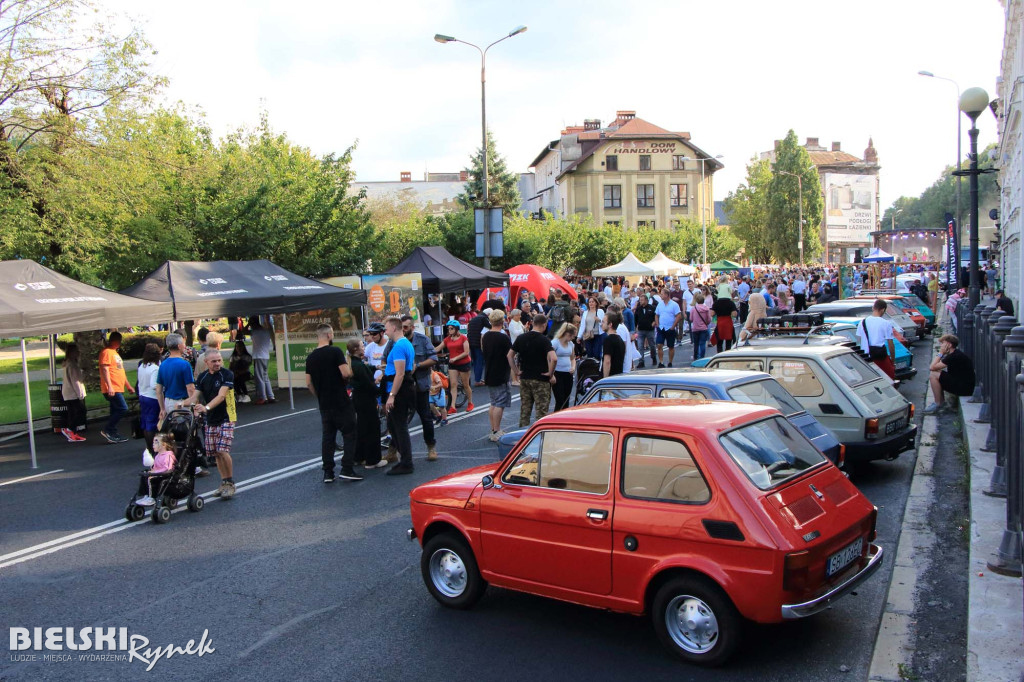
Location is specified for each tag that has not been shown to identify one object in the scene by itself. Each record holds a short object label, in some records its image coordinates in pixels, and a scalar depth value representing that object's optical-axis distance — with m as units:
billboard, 87.31
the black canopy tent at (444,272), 21.42
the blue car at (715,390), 6.89
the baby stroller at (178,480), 8.45
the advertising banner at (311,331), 18.02
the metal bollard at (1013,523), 5.78
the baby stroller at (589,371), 11.05
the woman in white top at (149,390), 11.41
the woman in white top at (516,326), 15.73
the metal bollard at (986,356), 10.83
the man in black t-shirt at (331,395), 9.56
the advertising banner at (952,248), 30.23
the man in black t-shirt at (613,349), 11.19
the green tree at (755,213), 77.84
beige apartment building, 74.12
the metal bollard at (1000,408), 7.09
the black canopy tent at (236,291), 14.18
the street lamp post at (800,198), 68.67
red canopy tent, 26.47
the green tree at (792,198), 76.12
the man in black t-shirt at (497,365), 11.19
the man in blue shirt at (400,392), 9.73
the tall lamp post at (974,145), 14.65
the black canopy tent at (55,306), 11.29
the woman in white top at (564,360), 11.18
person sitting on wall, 10.76
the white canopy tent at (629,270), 35.88
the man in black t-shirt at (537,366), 10.55
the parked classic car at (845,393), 8.41
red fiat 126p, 4.40
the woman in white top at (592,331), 16.64
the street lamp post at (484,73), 25.05
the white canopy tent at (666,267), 39.66
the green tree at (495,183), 61.41
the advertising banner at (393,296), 18.14
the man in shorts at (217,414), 9.02
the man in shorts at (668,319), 18.50
